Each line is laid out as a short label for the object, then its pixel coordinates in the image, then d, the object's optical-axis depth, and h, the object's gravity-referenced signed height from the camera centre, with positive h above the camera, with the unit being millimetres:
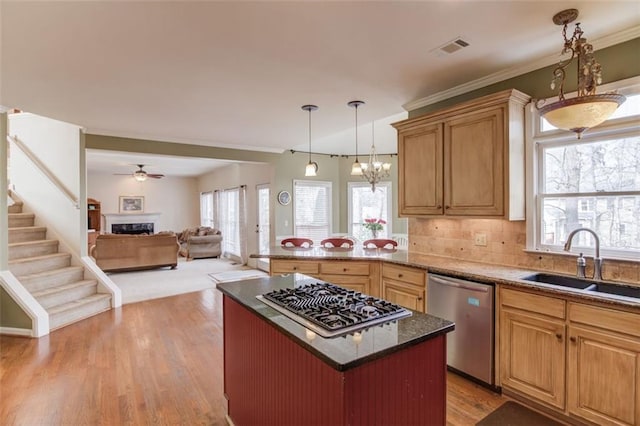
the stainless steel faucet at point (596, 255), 2273 -329
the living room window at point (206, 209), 11070 +64
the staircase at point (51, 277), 4172 -883
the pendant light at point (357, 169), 4357 +548
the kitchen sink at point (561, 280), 2361 -542
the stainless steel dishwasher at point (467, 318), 2484 -874
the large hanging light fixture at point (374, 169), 5189 +693
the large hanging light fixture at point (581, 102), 1791 +594
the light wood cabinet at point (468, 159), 2662 +452
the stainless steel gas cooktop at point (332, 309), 1444 -501
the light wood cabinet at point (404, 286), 2984 -736
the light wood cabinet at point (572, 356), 1856 -932
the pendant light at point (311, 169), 4273 +539
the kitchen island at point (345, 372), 1201 -682
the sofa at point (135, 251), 6961 -893
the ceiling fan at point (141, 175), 8859 +1013
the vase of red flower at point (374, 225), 6633 -309
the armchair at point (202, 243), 9039 -912
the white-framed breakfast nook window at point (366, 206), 7191 +85
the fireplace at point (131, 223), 10680 -387
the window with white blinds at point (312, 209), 6930 +25
